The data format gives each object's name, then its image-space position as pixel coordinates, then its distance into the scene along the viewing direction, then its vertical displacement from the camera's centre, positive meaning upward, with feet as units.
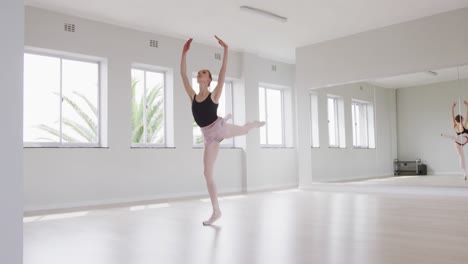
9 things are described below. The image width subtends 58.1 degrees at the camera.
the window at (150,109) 25.25 +2.83
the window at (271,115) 32.12 +2.85
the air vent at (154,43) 24.71 +6.54
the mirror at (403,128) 23.03 +1.33
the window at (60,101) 20.66 +2.83
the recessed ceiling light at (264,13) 20.85 +7.13
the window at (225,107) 29.27 +3.27
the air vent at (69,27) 21.09 +6.49
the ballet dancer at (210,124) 12.95 +0.90
